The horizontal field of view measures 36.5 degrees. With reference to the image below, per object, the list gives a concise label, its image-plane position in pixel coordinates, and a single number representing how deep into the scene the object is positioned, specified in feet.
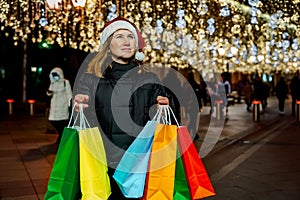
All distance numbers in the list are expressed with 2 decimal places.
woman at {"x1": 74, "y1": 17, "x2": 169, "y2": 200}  11.44
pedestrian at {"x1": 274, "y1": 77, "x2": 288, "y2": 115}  74.43
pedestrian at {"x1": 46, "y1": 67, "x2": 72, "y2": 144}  36.24
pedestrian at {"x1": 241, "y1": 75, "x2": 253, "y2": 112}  83.41
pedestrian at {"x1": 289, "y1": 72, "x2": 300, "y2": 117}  68.08
